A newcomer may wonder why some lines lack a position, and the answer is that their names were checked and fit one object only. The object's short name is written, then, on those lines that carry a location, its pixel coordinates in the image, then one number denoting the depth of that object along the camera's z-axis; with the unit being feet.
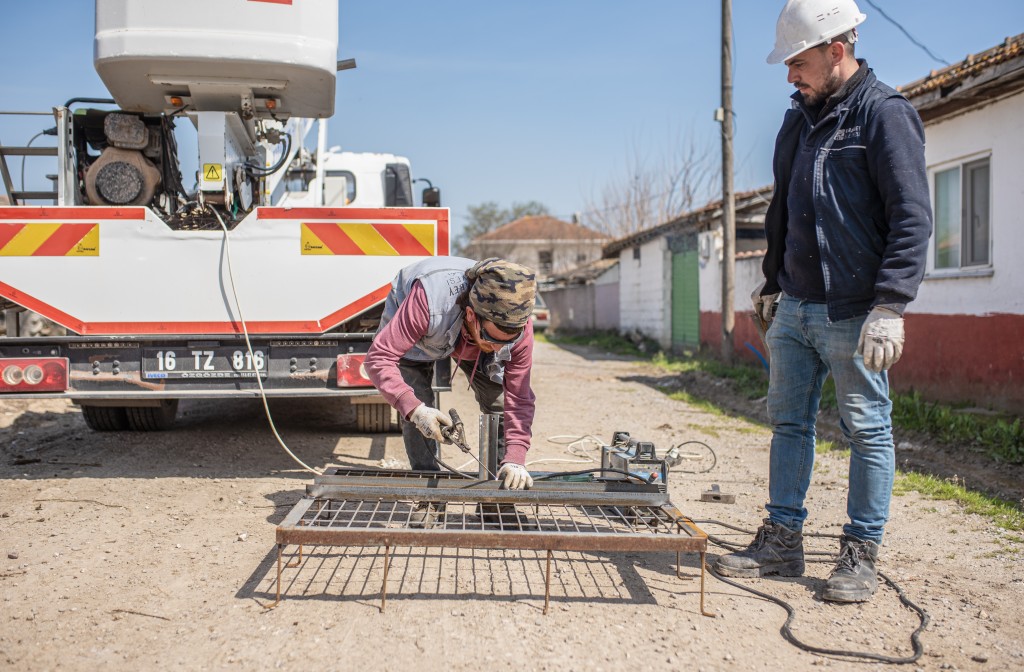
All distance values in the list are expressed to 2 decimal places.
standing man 9.98
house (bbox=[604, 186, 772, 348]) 50.83
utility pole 43.04
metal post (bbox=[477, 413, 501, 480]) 12.50
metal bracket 15.49
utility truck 15.15
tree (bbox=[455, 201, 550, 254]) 225.35
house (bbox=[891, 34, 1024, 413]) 24.47
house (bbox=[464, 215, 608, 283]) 177.78
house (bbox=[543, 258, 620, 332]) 83.92
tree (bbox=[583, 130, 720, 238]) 111.14
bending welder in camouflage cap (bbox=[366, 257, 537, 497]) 10.69
